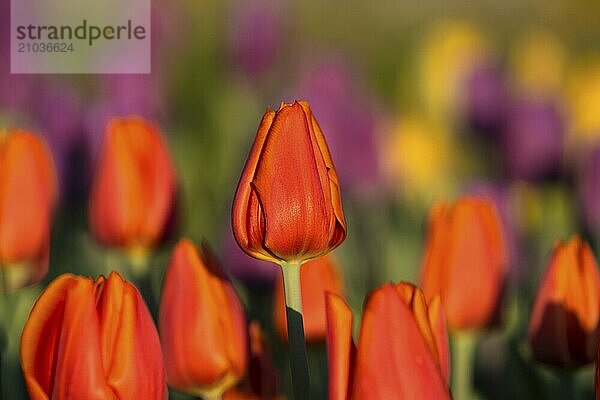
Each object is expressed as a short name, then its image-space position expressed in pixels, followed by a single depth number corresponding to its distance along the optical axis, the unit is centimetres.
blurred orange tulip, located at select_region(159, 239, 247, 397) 148
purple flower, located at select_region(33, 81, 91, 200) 159
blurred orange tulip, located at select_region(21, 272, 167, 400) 143
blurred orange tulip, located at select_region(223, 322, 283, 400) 154
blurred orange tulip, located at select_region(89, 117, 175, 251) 154
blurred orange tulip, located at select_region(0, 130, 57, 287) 156
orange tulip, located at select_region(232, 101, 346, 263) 142
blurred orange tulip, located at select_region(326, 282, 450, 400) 141
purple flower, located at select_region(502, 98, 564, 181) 159
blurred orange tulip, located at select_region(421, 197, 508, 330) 151
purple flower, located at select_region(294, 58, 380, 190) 159
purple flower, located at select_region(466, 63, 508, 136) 159
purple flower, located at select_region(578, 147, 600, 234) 159
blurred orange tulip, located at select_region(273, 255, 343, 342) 154
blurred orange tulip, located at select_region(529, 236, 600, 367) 150
